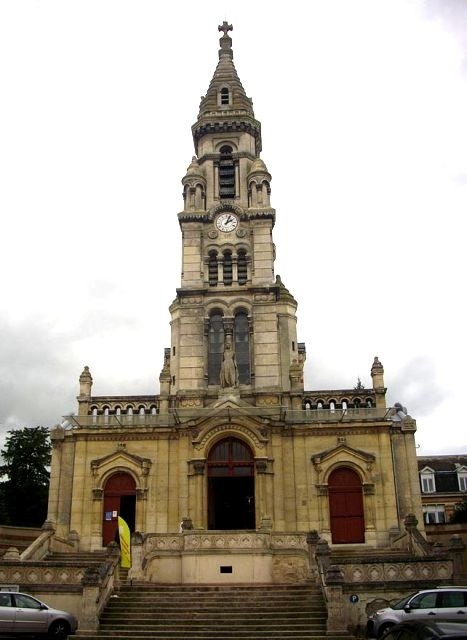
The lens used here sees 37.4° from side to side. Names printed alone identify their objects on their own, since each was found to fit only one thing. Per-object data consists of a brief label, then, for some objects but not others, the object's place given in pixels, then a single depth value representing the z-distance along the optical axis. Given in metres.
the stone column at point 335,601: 19.25
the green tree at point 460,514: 39.03
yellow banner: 23.77
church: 33.28
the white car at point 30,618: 18.02
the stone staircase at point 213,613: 19.16
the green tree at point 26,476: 45.62
